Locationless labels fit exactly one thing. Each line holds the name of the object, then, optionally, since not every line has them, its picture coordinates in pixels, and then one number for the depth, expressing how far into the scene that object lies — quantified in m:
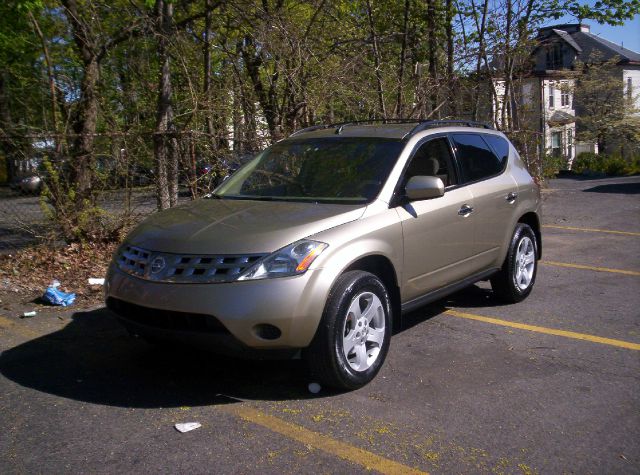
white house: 35.47
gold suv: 4.04
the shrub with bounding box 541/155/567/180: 15.11
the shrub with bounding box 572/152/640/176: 30.48
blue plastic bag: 6.57
